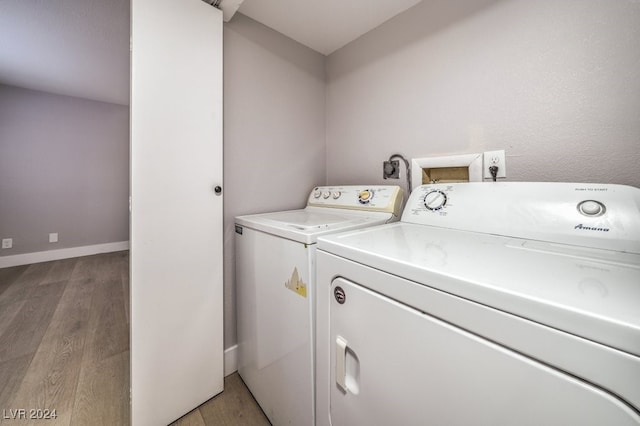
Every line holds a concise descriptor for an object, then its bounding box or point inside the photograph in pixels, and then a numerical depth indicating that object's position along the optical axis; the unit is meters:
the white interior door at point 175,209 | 1.03
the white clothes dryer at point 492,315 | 0.36
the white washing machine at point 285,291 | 0.87
